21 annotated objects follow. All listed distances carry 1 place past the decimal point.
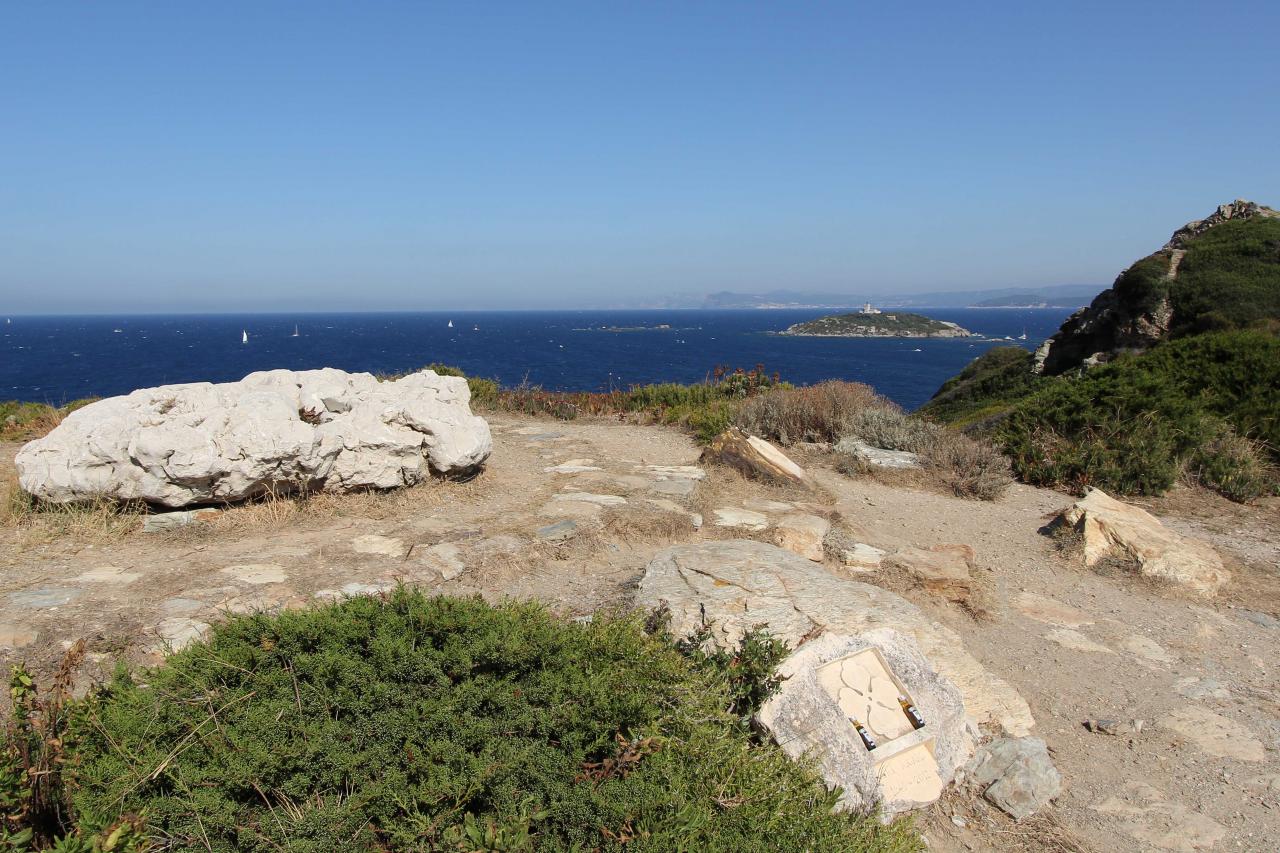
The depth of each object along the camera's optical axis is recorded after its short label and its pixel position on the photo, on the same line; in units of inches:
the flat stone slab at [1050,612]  208.5
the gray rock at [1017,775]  137.0
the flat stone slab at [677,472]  303.4
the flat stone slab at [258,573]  180.9
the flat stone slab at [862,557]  225.0
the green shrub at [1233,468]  316.2
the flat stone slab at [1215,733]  150.9
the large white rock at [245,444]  217.0
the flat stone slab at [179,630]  150.9
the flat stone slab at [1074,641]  193.6
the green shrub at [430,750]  95.3
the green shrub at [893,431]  374.6
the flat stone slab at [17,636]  145.3
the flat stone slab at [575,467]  311.2
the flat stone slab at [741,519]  247.4
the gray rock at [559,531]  223.6
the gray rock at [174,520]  214.8
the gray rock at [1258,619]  209.6
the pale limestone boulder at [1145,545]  232.1
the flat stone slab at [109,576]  178.5
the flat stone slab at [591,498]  261.8
